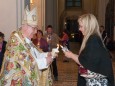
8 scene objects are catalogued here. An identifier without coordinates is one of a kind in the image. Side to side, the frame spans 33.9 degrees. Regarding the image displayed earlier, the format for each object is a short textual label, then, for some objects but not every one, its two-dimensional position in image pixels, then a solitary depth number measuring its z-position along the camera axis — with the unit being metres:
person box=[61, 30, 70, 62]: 8.30
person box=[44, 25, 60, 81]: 5.57
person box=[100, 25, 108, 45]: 8.09
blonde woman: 2.25
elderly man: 2.35
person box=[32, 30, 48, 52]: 5.01
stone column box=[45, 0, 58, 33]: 10.17
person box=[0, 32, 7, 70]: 3.51
